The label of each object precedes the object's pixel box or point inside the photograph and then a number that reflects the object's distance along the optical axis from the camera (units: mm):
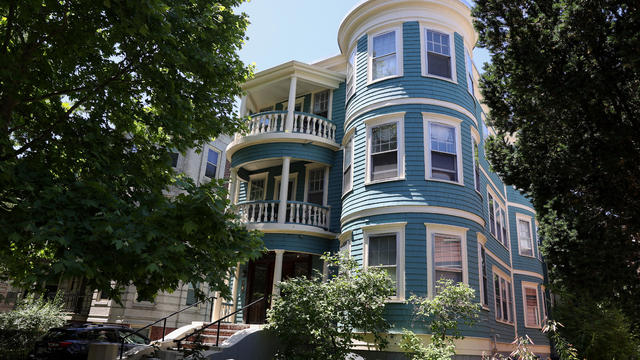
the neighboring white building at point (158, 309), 21016
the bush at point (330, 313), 10906
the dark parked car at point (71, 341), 13586
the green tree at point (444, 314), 10977
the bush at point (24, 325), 16500
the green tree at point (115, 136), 6168
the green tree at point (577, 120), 9188
